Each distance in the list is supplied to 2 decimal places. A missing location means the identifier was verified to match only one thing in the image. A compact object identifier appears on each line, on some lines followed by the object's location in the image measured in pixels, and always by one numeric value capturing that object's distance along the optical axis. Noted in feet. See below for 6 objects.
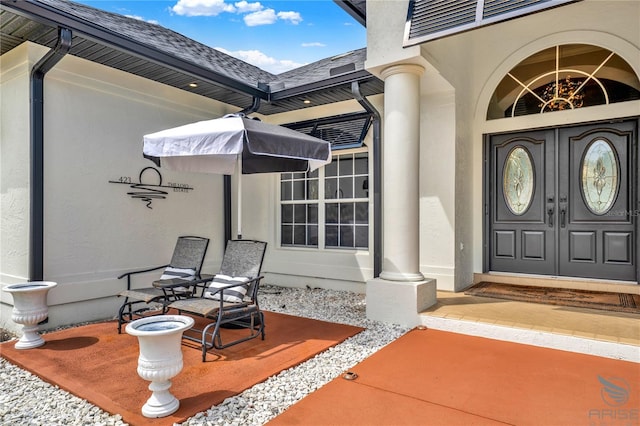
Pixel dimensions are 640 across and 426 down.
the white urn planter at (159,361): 8.47
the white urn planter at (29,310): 12.93
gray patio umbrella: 12.62
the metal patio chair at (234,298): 12.72
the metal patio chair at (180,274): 15.24
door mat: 15.29
